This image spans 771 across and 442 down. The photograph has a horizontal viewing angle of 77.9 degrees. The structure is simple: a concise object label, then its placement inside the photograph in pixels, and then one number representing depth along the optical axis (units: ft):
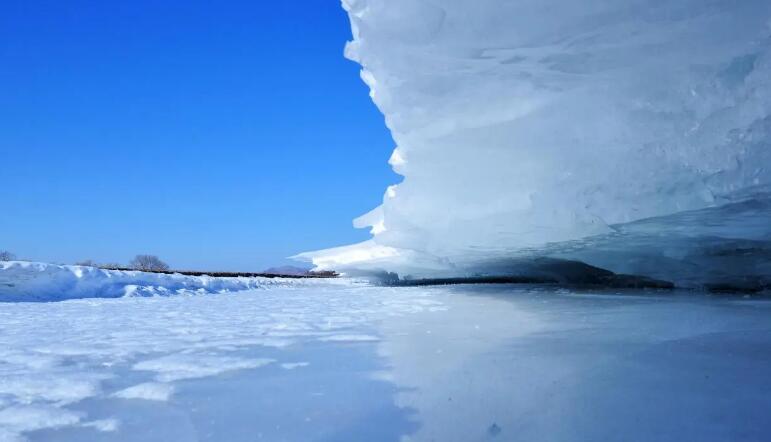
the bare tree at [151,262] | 114.79
